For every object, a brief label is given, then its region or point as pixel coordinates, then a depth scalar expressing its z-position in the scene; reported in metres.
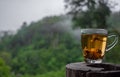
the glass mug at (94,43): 1.10
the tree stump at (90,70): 0.98
